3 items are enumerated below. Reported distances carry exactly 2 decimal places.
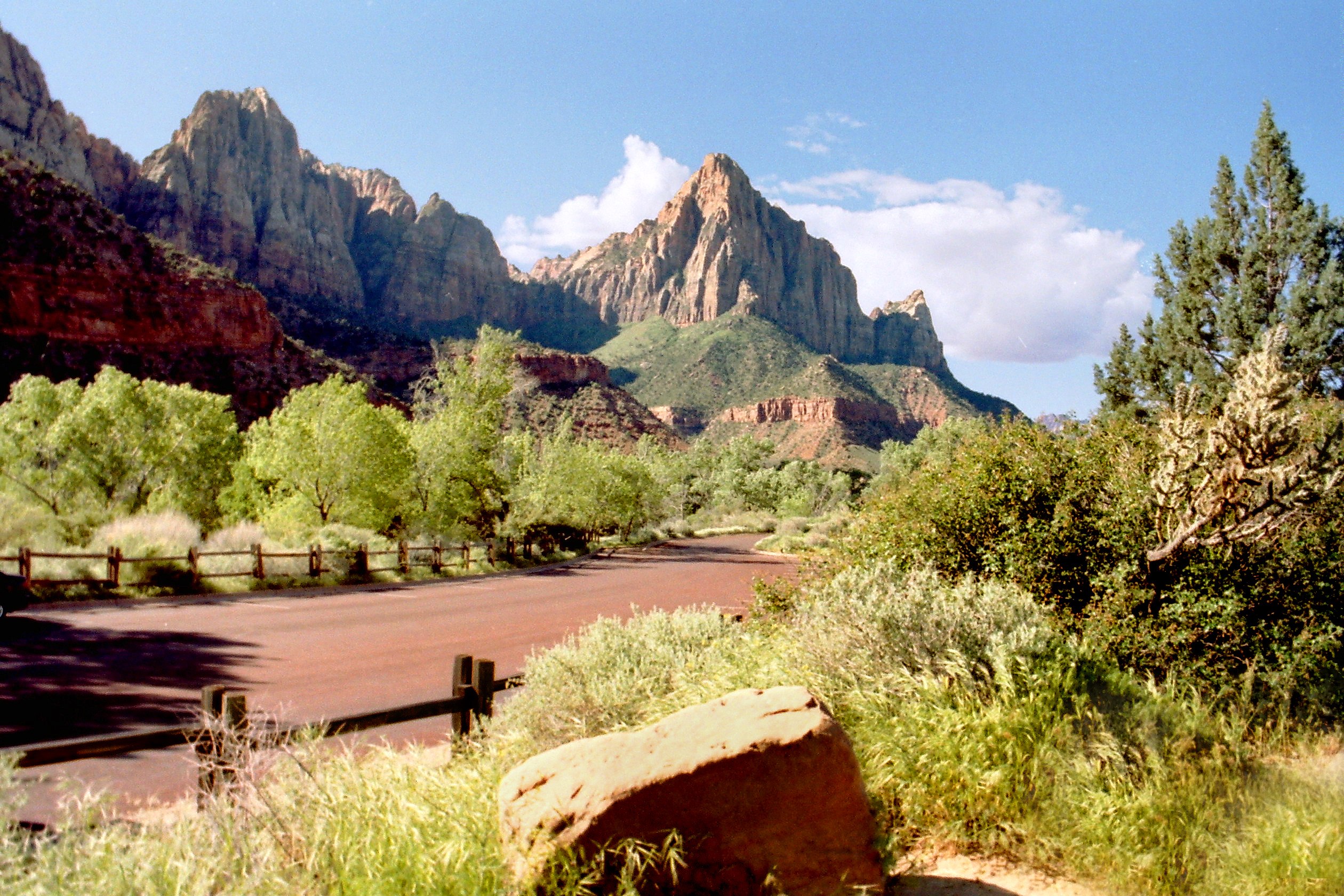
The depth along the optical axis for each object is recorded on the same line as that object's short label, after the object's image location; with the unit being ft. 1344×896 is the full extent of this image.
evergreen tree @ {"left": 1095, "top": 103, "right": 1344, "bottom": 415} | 61.57
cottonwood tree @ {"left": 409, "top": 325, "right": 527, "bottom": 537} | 103.50
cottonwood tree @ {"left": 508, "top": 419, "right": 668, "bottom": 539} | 121.39
